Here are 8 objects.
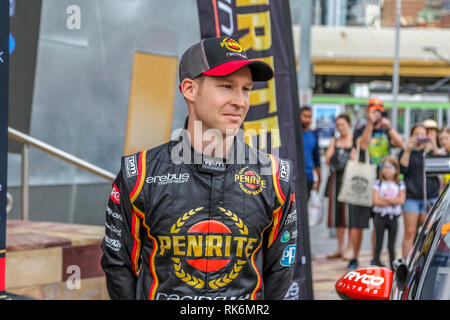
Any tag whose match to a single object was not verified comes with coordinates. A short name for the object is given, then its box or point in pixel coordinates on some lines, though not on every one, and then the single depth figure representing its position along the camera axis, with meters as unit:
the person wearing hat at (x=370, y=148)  8.36
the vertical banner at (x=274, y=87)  4.25
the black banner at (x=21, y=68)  5.76
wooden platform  4.55
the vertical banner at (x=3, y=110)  2.46
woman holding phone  8.14
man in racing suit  2.33
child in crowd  7.90
